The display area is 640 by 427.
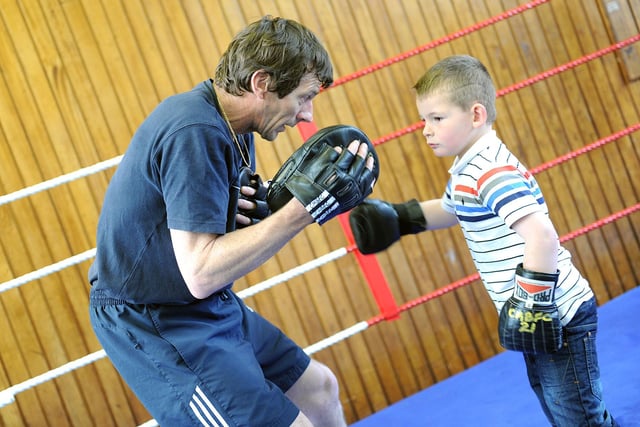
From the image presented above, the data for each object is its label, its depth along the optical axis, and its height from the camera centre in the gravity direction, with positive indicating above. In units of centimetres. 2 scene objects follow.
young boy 157 -27
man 148 +1
